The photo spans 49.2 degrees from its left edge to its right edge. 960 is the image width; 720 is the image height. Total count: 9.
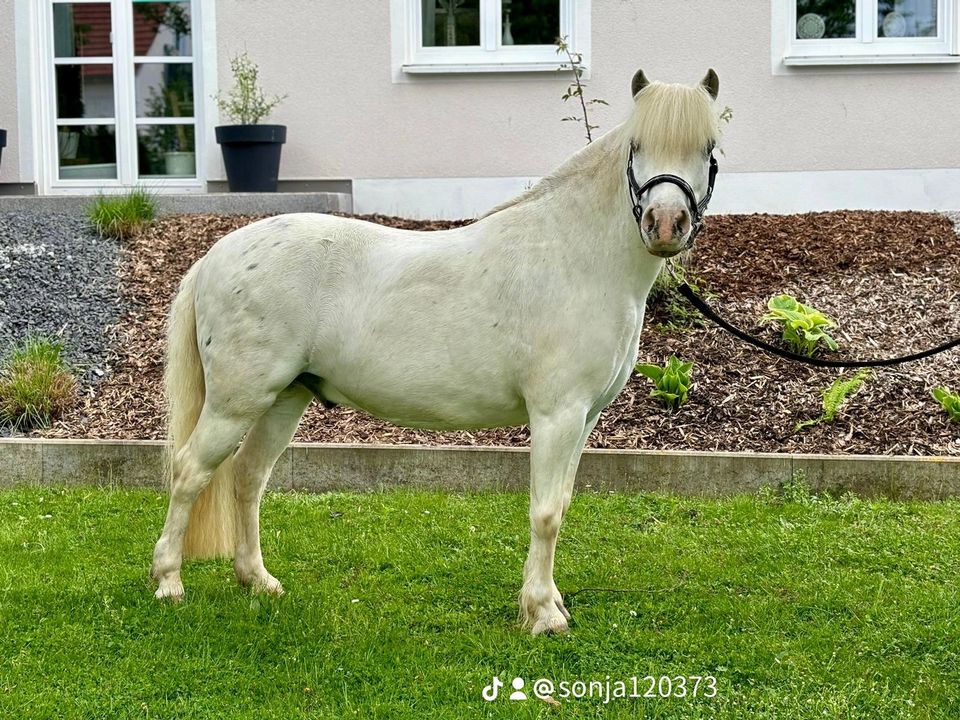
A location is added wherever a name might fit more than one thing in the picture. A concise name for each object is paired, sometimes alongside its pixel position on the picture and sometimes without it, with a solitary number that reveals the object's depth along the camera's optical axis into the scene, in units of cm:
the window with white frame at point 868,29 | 1066
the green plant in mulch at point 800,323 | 700
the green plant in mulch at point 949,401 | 644
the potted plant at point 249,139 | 1048
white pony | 394
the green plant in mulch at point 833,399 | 646
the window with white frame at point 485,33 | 1078
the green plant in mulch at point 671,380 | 666
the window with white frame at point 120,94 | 1148
